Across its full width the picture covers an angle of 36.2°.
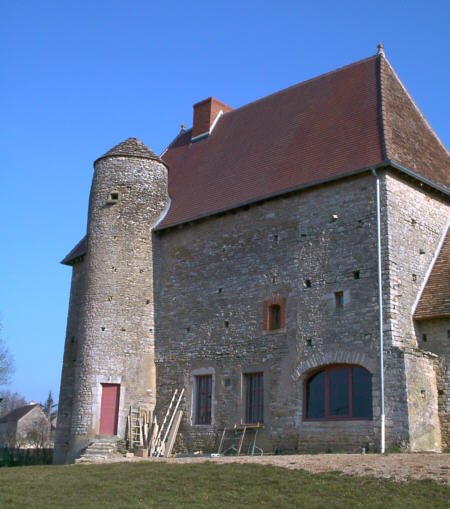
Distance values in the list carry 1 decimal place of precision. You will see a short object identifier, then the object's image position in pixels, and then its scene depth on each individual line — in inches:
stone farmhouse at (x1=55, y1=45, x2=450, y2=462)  696.4
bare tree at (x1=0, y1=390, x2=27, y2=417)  3736.7
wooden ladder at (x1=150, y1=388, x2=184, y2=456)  839.1
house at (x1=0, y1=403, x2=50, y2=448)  2327.8
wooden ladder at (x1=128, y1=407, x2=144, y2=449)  863.5
